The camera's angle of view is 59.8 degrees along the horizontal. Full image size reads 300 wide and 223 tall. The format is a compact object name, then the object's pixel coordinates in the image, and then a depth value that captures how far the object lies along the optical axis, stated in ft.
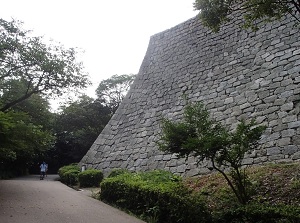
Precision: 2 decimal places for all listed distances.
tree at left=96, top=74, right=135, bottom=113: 89.04
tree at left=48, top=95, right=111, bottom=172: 83.97
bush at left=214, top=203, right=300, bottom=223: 12.30
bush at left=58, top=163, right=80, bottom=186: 41.09
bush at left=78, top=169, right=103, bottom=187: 36.24
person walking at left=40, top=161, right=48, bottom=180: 58.07
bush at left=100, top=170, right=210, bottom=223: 15.79
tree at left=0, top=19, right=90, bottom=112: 42.47
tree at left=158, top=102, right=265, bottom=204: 15.72
